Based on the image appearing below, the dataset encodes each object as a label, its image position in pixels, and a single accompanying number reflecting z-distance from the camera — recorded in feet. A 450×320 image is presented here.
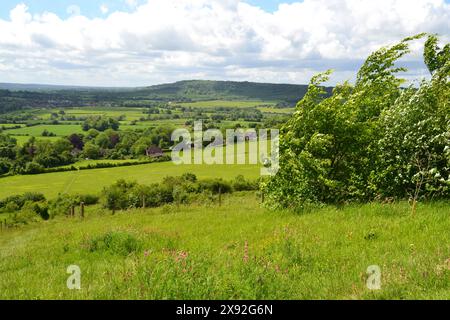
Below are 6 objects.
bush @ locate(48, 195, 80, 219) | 227.46
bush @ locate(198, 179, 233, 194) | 260.95
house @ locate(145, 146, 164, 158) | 395.14
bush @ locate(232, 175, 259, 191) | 268.41
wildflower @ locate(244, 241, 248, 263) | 26.18
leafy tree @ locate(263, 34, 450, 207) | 44.45
